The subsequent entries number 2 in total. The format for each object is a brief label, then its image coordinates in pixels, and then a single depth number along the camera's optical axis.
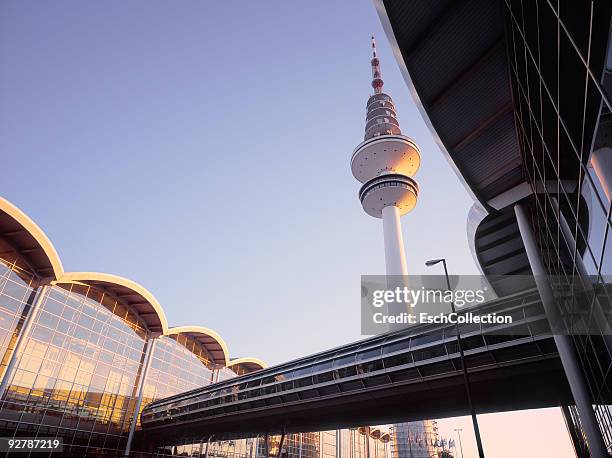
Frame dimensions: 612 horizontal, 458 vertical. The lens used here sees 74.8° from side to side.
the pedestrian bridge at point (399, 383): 21.11
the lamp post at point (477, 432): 12.35
